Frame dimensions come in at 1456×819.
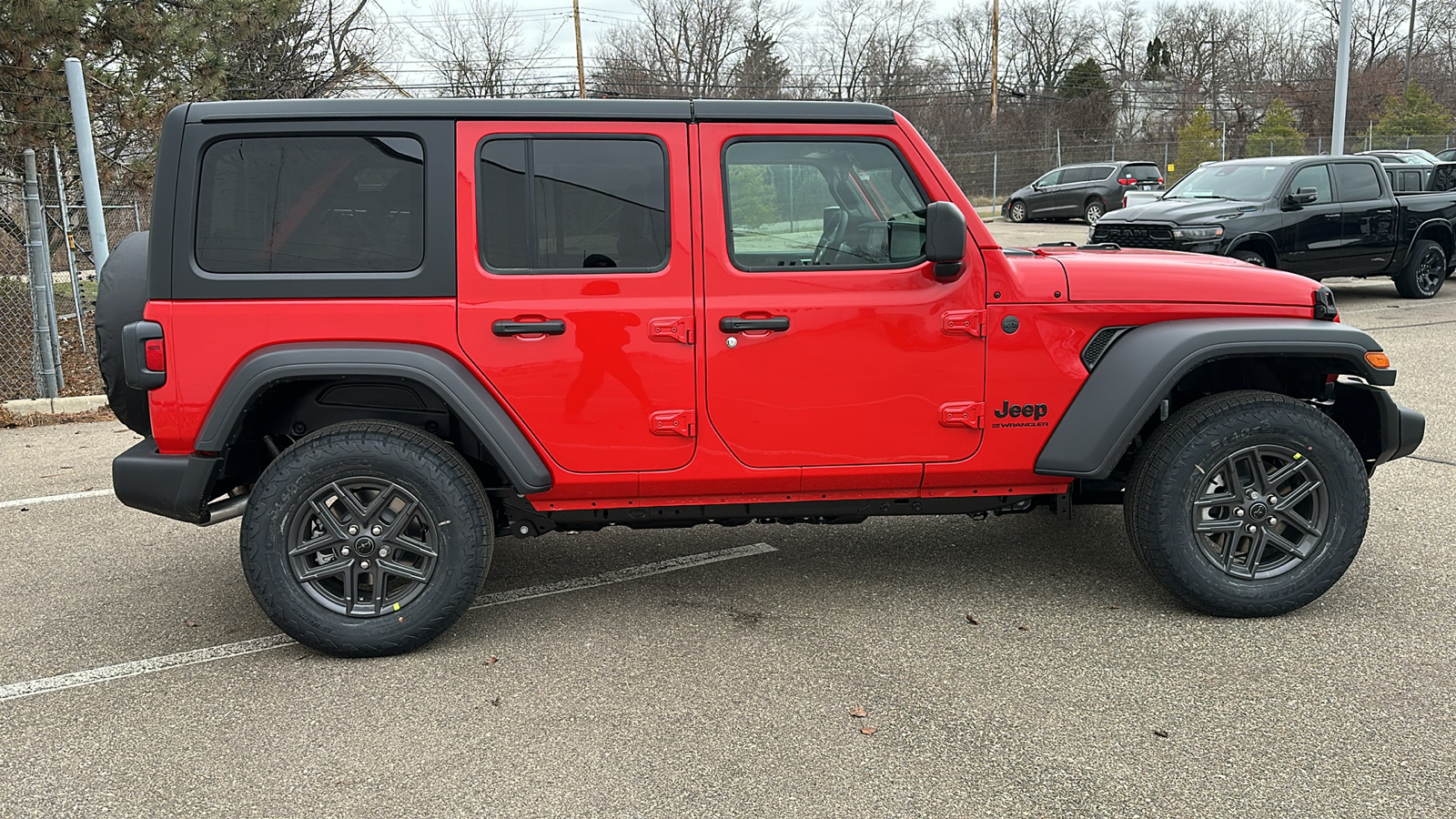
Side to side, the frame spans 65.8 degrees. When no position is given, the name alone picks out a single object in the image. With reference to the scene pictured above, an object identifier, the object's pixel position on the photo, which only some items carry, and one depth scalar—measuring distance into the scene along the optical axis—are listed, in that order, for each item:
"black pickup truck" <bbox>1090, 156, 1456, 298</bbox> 12.14
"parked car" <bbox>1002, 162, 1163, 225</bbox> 27.03
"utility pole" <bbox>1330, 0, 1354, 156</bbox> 19.42
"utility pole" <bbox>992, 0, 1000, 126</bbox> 43.97
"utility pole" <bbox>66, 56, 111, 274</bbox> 8.56
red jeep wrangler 3.84
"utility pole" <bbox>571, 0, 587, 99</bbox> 34.16
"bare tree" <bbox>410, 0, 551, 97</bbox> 29.03
